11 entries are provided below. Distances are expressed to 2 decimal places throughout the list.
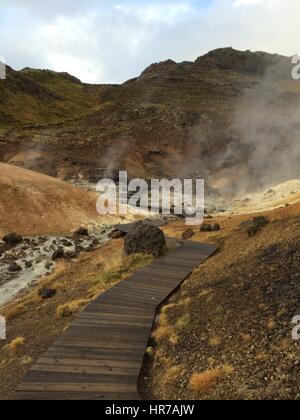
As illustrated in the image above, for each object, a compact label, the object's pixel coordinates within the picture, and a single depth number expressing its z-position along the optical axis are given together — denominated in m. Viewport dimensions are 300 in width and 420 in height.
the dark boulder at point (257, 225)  18.94
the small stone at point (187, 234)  25.40
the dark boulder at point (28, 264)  27.30
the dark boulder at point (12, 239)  31.20
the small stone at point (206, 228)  25.64
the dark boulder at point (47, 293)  18.89
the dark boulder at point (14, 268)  26.46
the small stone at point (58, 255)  28.28
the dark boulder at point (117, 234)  30.70
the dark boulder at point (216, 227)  25.34
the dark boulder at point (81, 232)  33.91
